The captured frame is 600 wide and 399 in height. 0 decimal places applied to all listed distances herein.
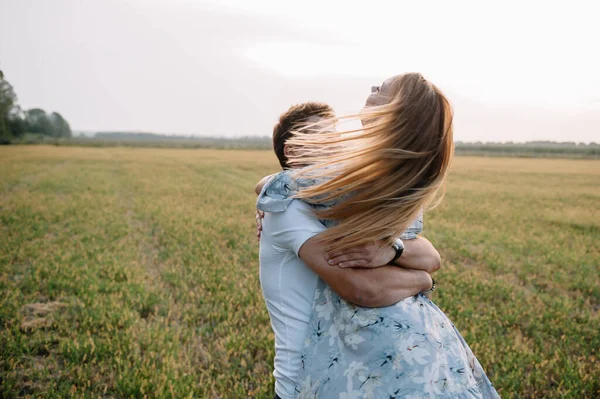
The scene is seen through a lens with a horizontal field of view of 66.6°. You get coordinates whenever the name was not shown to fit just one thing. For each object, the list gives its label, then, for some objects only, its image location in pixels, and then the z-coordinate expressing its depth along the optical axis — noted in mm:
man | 1603
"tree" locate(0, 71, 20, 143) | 80062
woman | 1518
